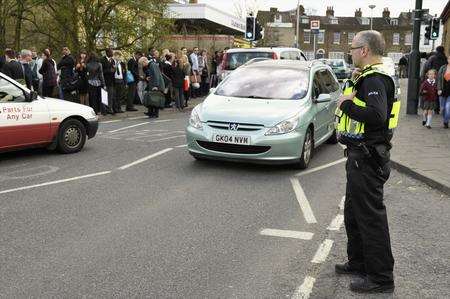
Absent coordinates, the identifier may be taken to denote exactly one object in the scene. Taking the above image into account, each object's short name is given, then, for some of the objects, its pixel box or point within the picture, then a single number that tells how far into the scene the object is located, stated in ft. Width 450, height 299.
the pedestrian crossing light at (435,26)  59.21
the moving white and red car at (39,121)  29.01
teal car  26.96
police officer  13.21
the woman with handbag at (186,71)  59.16
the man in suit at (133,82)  57.47
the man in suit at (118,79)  54.60
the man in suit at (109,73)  51.85
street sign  142.72
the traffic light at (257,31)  79.20
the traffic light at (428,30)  59.98
